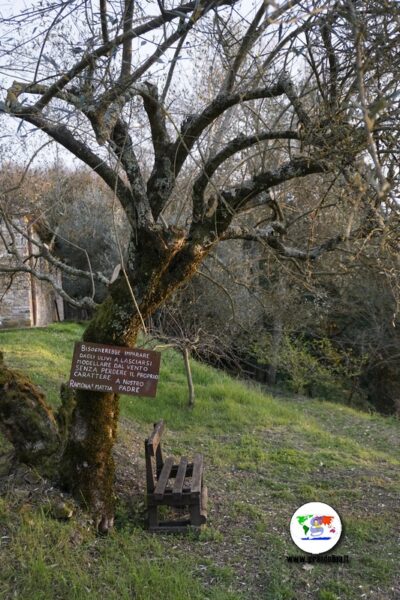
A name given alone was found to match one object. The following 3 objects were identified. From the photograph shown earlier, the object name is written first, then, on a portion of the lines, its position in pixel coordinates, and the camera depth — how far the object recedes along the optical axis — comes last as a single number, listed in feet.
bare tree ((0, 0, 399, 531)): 11.44
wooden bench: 15.19
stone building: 58.65
